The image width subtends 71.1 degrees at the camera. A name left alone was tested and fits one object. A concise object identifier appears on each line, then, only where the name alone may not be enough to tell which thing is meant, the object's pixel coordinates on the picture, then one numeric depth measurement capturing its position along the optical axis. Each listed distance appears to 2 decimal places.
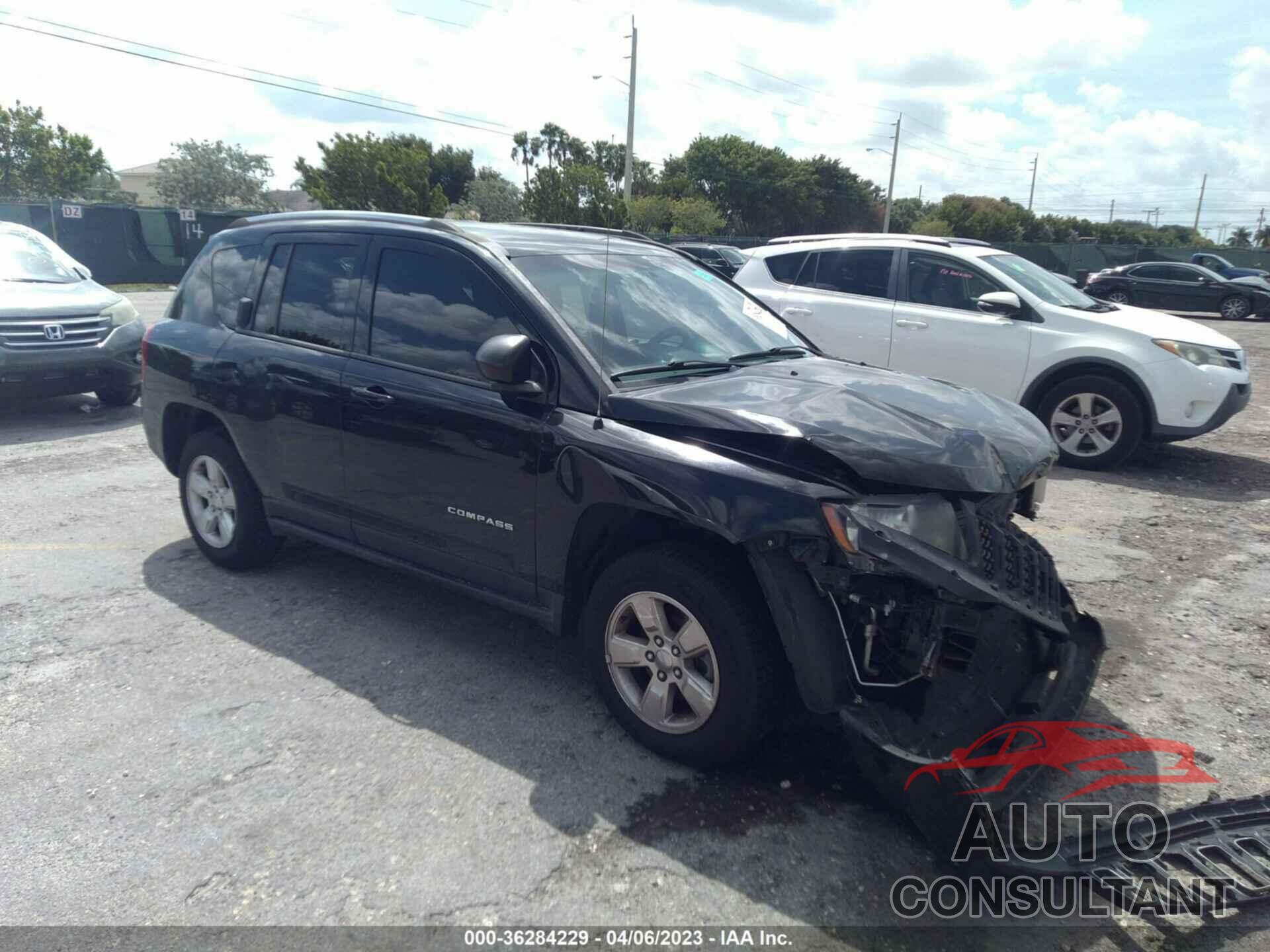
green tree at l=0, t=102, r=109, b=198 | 58.81
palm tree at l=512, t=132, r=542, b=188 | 74.19
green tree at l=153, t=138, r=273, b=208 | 66.94
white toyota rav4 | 7.26
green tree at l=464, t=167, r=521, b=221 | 50.47
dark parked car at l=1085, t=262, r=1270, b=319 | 23.91
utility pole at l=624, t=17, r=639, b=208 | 31.00
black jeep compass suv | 2.81
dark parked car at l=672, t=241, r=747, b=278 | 24.27
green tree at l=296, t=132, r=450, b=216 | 29.14
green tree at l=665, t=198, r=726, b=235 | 48.12
